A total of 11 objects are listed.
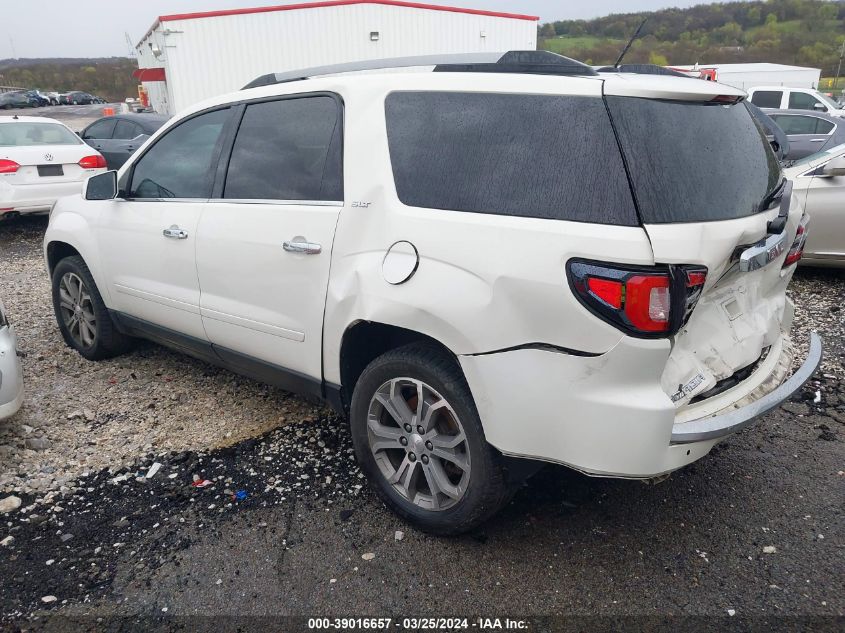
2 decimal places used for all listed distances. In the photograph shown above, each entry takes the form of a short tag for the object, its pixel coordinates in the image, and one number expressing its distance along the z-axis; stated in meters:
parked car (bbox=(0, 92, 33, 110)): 50.97
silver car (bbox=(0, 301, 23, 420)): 3.42
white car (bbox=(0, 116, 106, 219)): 8.38
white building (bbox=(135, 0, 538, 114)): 19.30
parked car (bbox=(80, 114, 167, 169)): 11.68
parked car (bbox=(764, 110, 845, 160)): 9.38
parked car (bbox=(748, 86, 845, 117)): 16.44
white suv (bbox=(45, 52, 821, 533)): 2.18
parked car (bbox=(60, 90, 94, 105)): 58.38
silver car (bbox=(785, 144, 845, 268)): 5.95
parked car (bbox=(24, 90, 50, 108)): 53.56
